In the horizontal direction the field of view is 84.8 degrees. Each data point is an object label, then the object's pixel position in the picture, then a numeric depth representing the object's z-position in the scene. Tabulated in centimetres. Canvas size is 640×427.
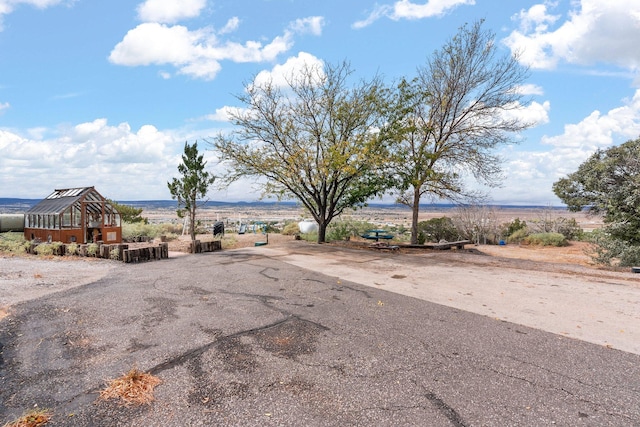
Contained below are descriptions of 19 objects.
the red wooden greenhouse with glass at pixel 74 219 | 1398
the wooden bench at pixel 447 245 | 1497
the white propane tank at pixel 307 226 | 2162
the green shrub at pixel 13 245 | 1195
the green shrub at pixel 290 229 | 2238
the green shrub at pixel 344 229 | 1814
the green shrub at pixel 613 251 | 1159
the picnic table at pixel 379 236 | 1698
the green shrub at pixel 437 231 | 2367
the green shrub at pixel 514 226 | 2792
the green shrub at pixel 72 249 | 1138
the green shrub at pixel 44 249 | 1146
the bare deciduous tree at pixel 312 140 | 1331
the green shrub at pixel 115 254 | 1069
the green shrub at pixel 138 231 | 1734
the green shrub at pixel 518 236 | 2626
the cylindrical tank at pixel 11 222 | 1583
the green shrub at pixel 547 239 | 2364
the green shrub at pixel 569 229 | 2741
